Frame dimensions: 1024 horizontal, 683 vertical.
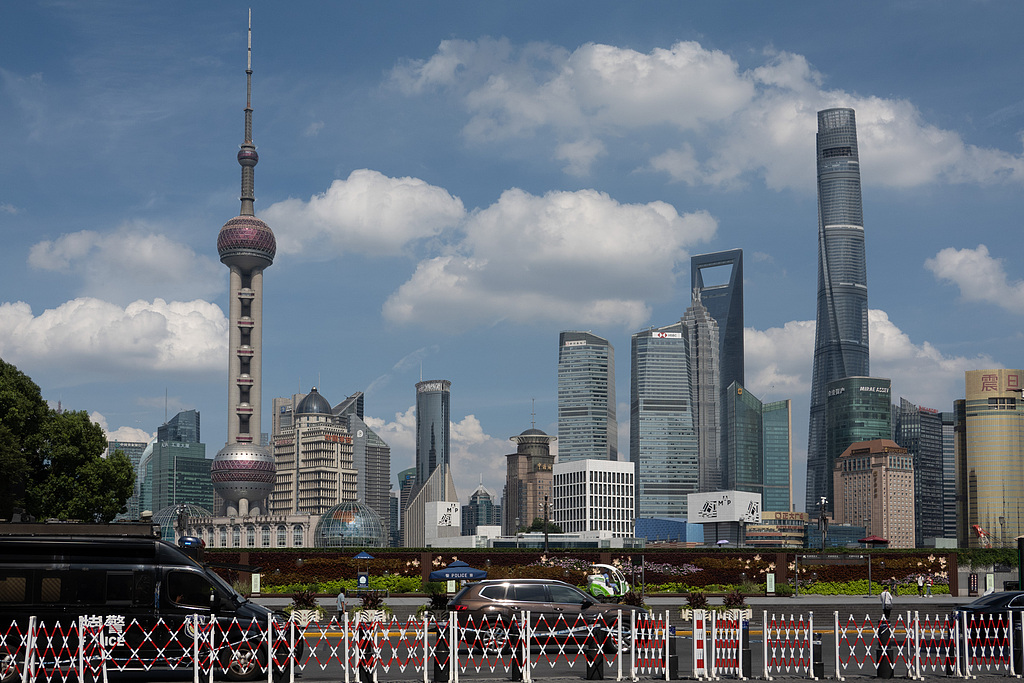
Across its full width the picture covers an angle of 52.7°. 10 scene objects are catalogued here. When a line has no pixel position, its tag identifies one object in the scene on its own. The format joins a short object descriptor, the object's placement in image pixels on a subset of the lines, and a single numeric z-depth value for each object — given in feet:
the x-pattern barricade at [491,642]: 71.48
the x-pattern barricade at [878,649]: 69.82
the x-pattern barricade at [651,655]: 67.72
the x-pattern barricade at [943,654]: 70.65
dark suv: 77.77
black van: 64.59
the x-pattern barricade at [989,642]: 72.43
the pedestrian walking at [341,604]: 110.78
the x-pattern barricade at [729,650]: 69.00
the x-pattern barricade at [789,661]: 68.67
